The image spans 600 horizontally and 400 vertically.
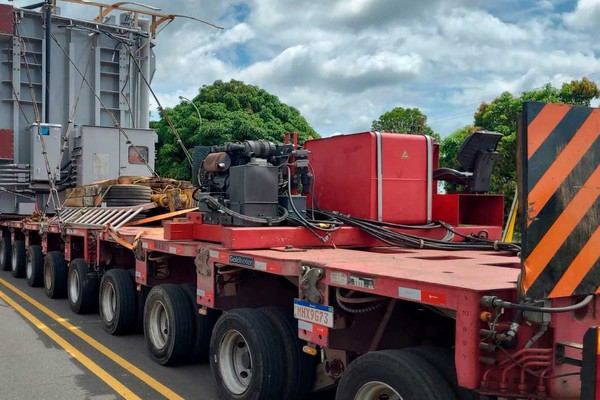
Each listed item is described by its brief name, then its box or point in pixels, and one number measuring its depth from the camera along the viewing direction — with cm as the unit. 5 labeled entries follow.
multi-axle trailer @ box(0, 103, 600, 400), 322
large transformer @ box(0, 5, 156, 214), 1281
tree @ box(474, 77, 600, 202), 1805
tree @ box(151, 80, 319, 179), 2875
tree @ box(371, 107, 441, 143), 3481
